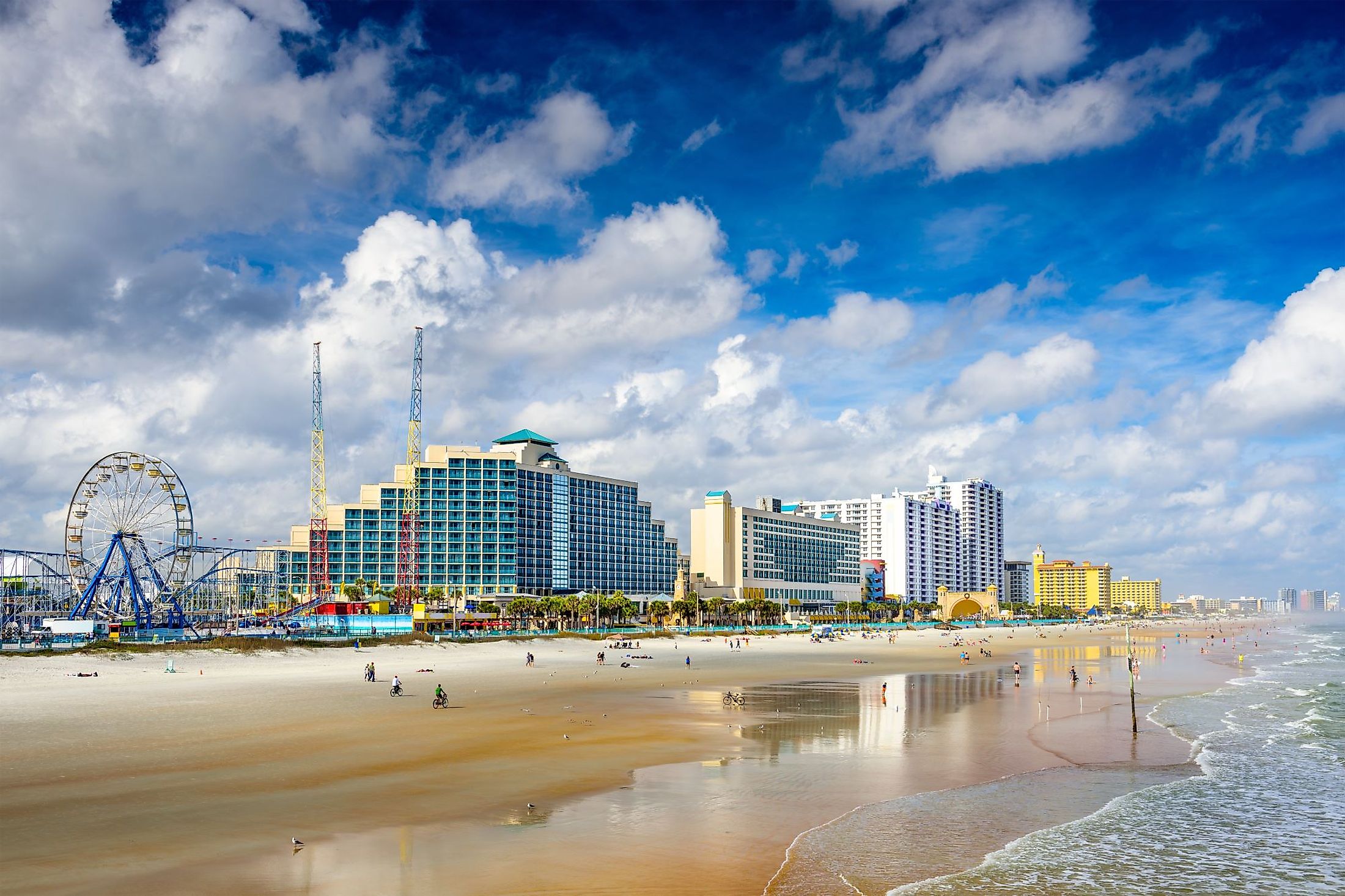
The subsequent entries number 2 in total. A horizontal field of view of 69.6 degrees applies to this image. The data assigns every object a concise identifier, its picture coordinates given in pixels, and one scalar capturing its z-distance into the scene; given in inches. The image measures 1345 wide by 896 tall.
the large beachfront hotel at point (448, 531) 7573.8
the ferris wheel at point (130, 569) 4311.0
